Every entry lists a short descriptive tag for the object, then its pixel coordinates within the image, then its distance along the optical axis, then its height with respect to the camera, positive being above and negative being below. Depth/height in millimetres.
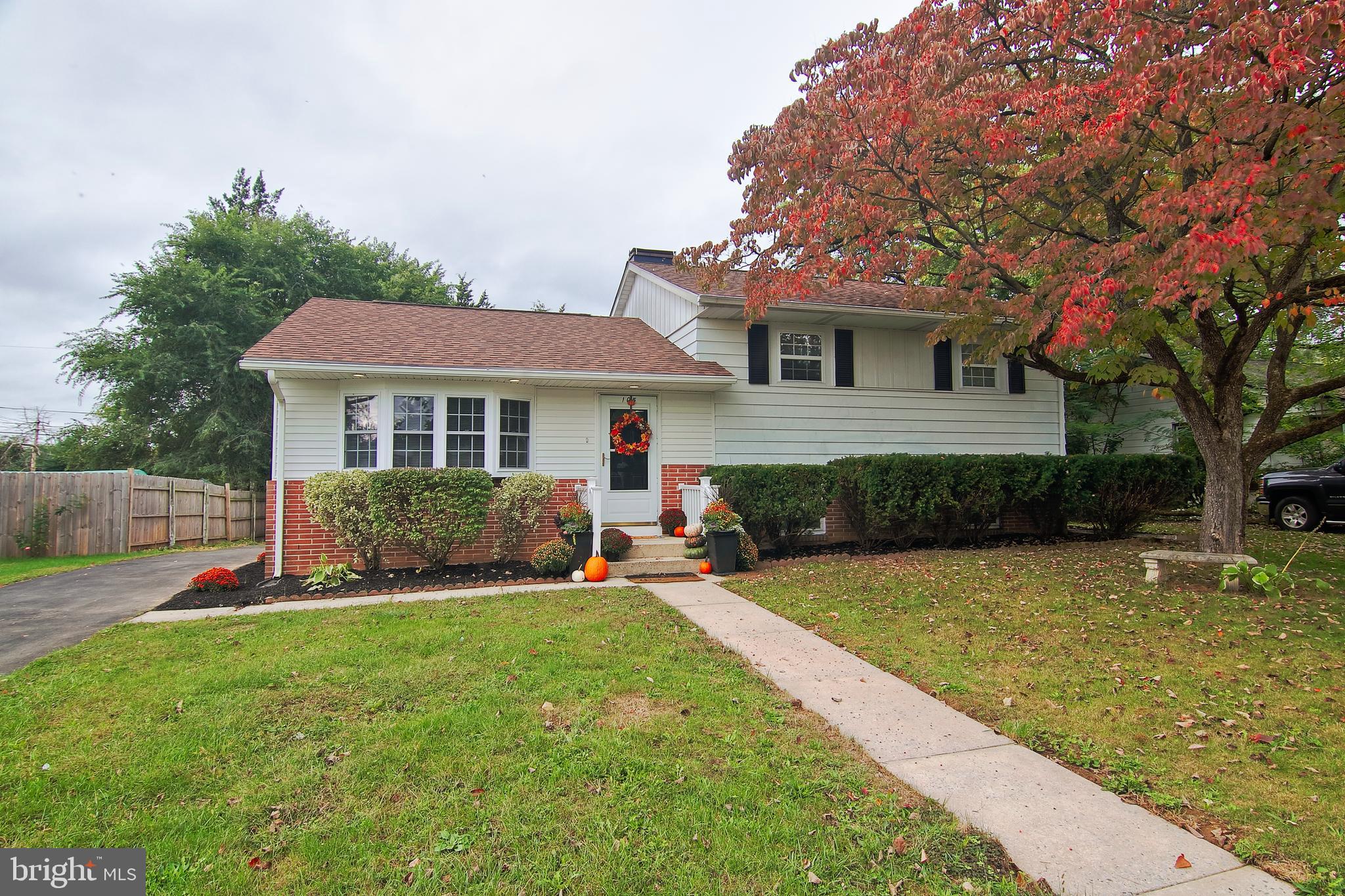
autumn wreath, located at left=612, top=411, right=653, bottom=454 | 10430 +642
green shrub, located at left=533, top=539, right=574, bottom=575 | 8430 -1160
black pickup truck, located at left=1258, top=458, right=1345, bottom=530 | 11547 -488
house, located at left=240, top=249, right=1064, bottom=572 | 9047 +1393
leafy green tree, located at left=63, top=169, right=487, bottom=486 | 21188 +4363
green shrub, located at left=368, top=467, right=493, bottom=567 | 8352 -454
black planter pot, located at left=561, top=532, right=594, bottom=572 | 8609 -1051
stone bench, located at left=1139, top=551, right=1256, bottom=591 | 6801 -982
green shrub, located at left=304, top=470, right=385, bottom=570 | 8250 -437
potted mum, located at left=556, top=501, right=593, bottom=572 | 8641 -811
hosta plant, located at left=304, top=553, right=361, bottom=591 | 7922 -1351
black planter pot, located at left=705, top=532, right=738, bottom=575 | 8641 -1118
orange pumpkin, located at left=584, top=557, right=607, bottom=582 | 8250 -1297
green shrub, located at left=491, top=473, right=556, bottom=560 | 9016 -478
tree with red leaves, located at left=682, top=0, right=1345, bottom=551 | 4906 +3128
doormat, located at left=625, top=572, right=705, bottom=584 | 8359 -1437
